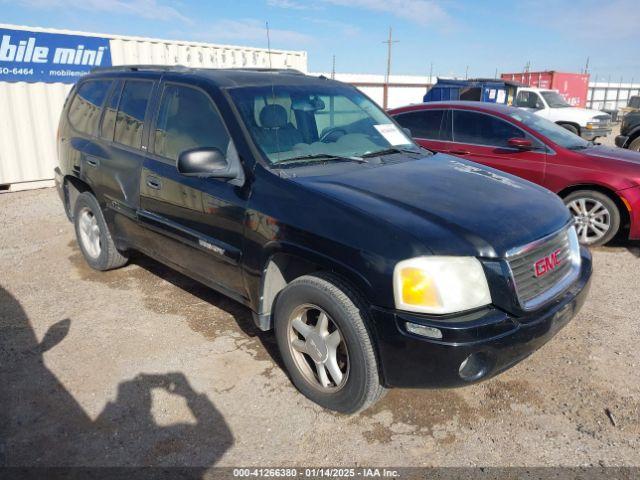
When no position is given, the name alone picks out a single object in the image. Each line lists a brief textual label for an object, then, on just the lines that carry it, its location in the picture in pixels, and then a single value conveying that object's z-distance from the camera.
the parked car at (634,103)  20.12
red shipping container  26.42
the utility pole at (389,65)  32.27
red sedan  5.50
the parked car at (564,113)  15.12
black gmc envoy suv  2.38
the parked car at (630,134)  11.50
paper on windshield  3.82
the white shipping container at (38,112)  8.77
